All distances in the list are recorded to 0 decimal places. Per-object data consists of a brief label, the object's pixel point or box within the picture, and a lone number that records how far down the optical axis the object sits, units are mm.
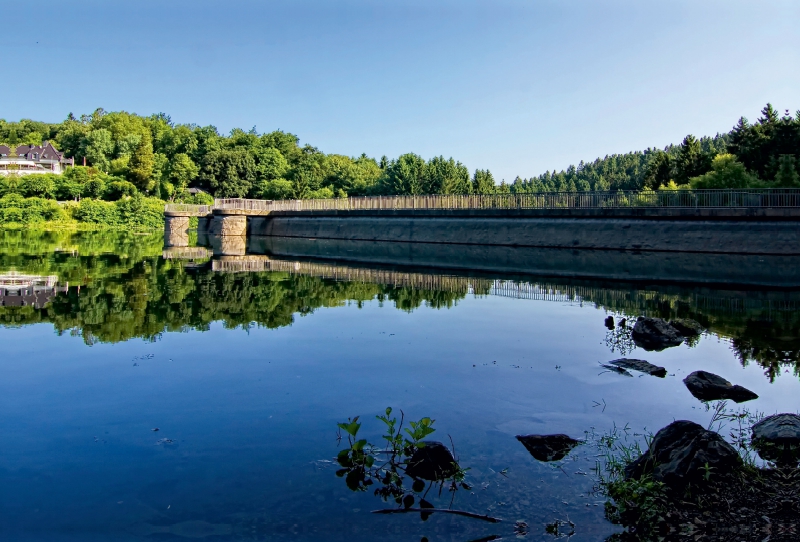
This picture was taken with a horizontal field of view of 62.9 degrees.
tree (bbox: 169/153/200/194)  99688
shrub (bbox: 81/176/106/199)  96438
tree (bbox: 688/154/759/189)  50688
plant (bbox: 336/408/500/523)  6387
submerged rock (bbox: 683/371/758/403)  9484
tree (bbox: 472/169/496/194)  102562
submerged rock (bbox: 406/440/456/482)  6637
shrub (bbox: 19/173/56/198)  90500
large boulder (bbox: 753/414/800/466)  7117
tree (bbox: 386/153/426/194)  89312
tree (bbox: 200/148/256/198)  97125
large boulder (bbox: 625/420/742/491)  6133
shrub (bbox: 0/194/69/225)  80812
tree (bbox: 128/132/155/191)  103438
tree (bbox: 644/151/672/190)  77000
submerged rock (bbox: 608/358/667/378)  10867
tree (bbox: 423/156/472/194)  91688
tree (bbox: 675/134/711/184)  68500
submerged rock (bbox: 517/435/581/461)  7195
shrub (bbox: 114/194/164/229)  87875
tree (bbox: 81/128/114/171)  117600
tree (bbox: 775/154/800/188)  46812
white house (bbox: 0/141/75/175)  125375
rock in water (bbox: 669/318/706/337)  14141
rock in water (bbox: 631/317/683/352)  13164
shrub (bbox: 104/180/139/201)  96750
